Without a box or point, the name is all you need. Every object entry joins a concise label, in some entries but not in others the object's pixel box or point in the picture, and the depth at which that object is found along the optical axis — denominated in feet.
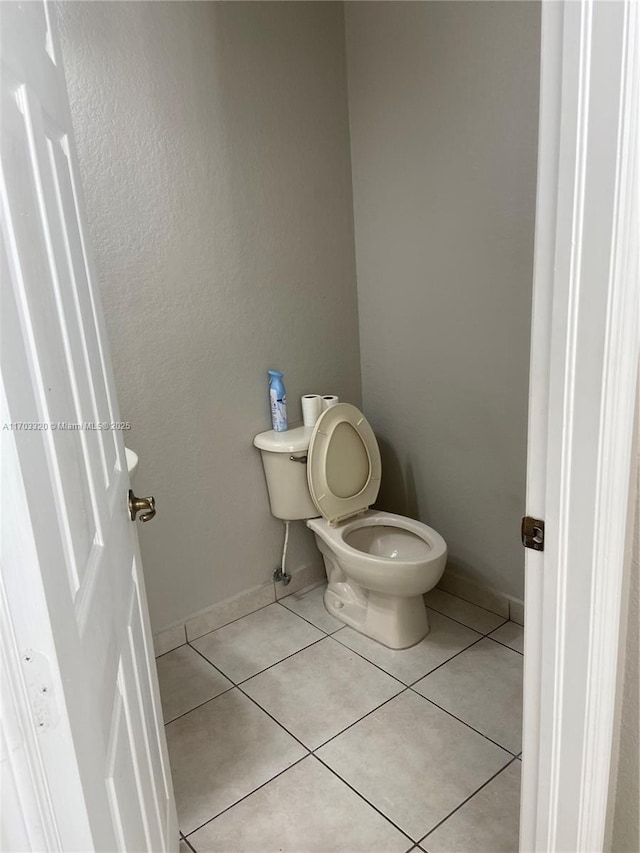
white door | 2.06
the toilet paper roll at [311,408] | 7.90
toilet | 7.15
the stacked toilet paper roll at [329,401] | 7.91
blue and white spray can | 7.64
